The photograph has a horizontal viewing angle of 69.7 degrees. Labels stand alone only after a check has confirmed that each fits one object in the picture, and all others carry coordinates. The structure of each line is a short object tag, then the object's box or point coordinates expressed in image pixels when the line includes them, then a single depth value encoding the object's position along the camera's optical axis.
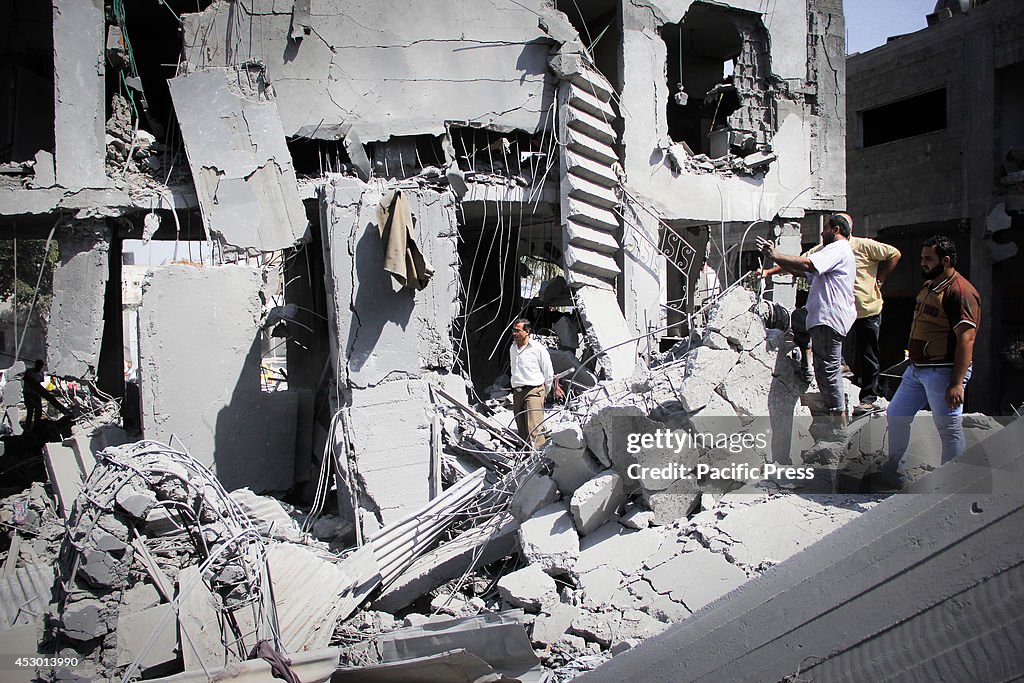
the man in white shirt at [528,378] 7.20
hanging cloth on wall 6.89
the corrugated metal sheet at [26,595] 5.71
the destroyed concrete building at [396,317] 4.57
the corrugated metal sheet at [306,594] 4.95
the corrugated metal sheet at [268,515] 6.52
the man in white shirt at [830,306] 4.57
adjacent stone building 13.38
